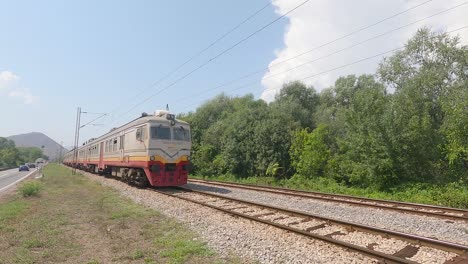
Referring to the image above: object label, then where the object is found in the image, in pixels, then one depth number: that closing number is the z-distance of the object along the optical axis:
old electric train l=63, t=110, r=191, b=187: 17.81
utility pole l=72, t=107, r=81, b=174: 52.44
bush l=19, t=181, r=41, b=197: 17.48
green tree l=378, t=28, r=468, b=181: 16.06
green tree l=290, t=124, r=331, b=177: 22.36
